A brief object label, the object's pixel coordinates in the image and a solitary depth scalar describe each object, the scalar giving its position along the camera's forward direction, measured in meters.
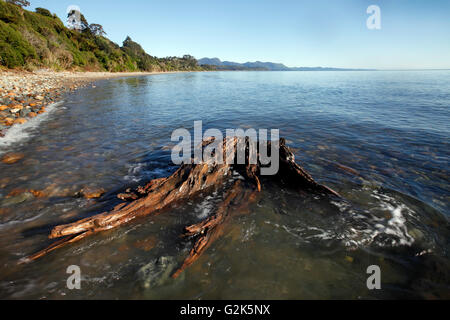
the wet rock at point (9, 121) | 9.59
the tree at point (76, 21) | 73.44
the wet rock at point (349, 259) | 3.09
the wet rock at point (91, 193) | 4.67
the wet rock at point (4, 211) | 4.00
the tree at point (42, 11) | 55.25
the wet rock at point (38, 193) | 4.59
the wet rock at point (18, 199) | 4.28
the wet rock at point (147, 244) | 3.28
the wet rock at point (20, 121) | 9.96
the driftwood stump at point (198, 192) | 3.30
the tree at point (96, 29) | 86.19
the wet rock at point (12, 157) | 6.16
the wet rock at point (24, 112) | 10.98
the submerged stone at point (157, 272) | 2.72
